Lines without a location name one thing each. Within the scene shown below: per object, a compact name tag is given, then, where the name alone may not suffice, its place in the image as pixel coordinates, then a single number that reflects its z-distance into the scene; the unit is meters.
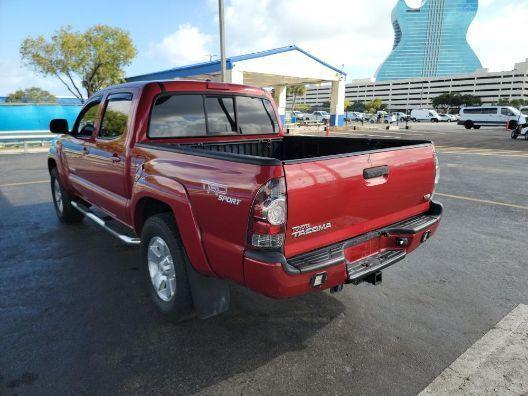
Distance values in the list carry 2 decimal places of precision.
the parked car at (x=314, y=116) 67.75
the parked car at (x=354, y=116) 71.44
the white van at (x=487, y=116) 38.44
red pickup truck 2.38
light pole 14.52
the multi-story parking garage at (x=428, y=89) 127.88
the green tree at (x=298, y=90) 77.61
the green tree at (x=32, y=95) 63.03
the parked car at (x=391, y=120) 57.24
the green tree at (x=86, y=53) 34.50
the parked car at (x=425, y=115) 66.00
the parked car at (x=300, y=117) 64.00
